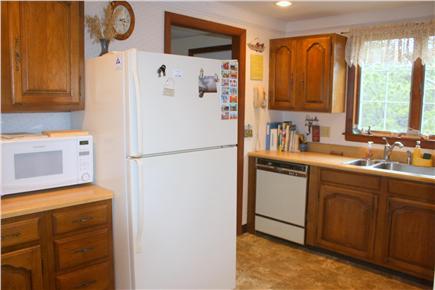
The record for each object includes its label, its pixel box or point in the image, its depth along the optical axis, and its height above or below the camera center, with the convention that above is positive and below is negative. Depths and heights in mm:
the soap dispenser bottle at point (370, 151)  3711 -403
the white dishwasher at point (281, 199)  3662 -902
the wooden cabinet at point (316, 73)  3678 +344
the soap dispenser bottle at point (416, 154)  3381 -384
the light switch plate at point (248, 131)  4008 -254
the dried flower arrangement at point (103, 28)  2525 +505
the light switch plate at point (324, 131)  4102 -241
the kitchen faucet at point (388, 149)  3494 -360
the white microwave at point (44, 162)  2150 -350
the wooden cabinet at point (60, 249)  1996 -812
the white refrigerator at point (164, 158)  2182 -320
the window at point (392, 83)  3408 +251
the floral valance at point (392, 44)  3326 +604
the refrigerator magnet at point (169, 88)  2254 +106
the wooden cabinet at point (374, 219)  2982 -922
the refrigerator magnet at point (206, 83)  2453 +148
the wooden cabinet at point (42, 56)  2131 +279
